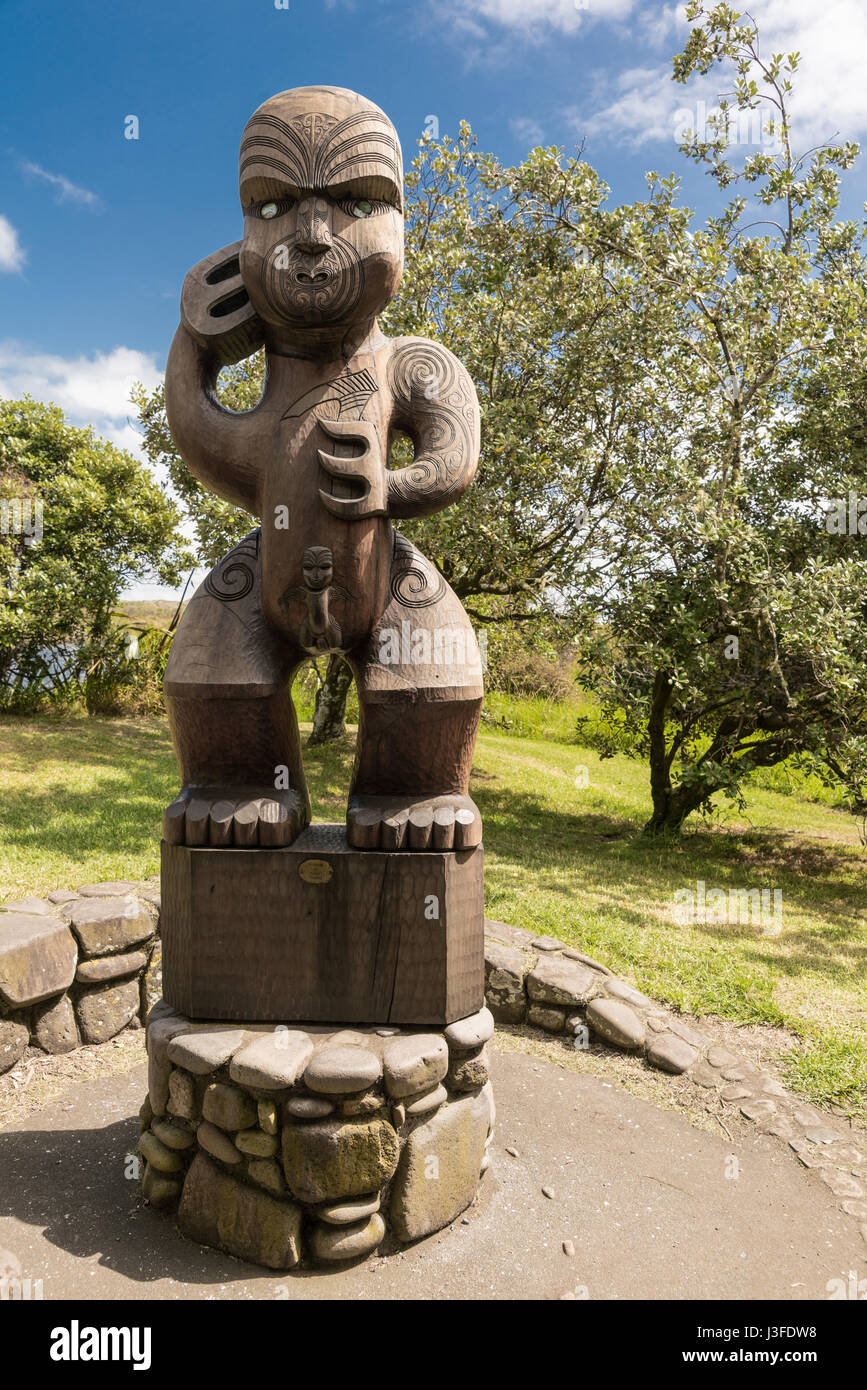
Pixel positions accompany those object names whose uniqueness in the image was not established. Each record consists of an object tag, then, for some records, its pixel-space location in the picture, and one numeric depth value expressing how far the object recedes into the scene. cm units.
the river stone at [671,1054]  347
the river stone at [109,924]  367
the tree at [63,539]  845
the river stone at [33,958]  329
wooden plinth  236
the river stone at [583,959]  413
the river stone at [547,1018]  376
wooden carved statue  221
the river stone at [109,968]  363
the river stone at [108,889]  407
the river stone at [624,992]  388
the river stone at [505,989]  384
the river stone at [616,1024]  358
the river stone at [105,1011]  362
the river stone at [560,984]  372
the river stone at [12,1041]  329
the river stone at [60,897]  398
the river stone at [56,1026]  346
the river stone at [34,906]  376
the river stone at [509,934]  431
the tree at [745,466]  595
